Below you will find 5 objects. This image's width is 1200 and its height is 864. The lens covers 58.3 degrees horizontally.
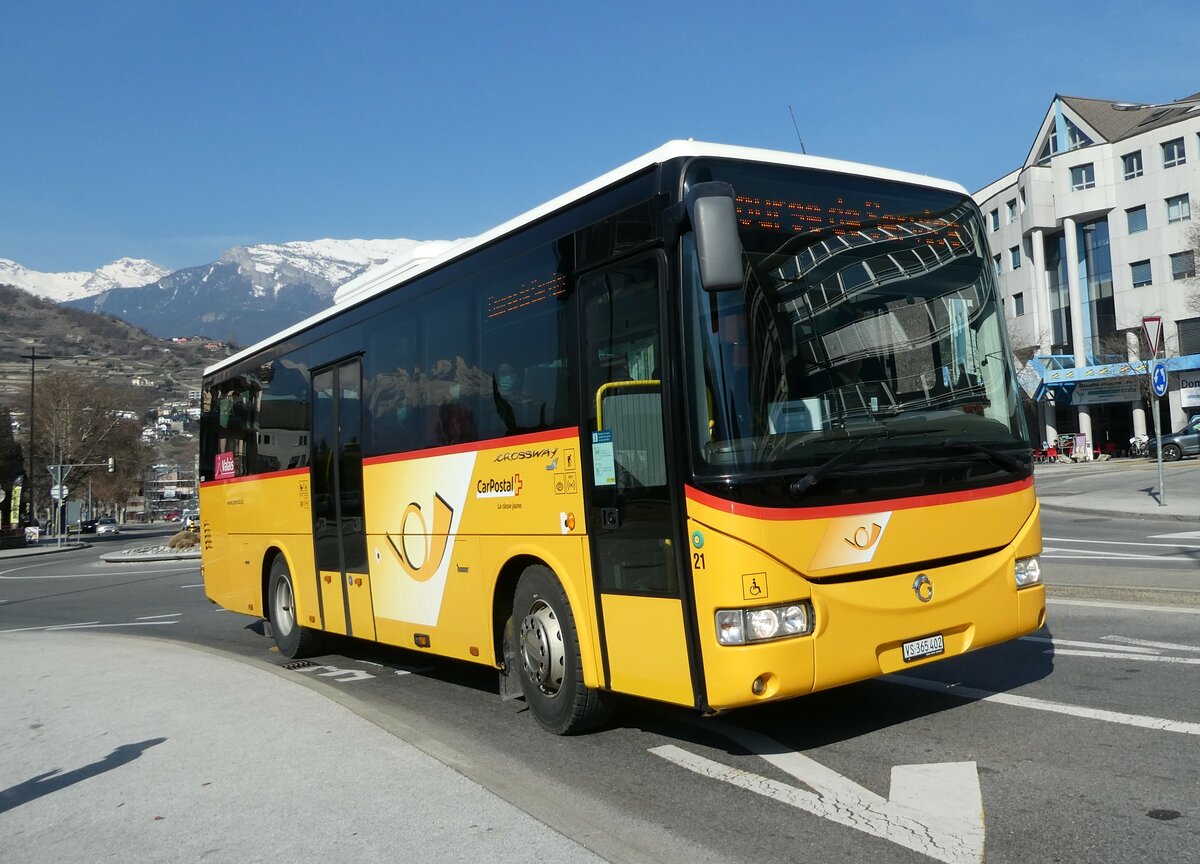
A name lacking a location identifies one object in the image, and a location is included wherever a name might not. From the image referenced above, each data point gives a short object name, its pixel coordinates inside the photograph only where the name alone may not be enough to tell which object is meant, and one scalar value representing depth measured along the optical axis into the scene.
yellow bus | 5.56
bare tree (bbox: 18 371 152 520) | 73.69
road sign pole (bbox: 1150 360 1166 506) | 22.26
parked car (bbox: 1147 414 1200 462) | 45.31
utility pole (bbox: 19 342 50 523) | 67.05
